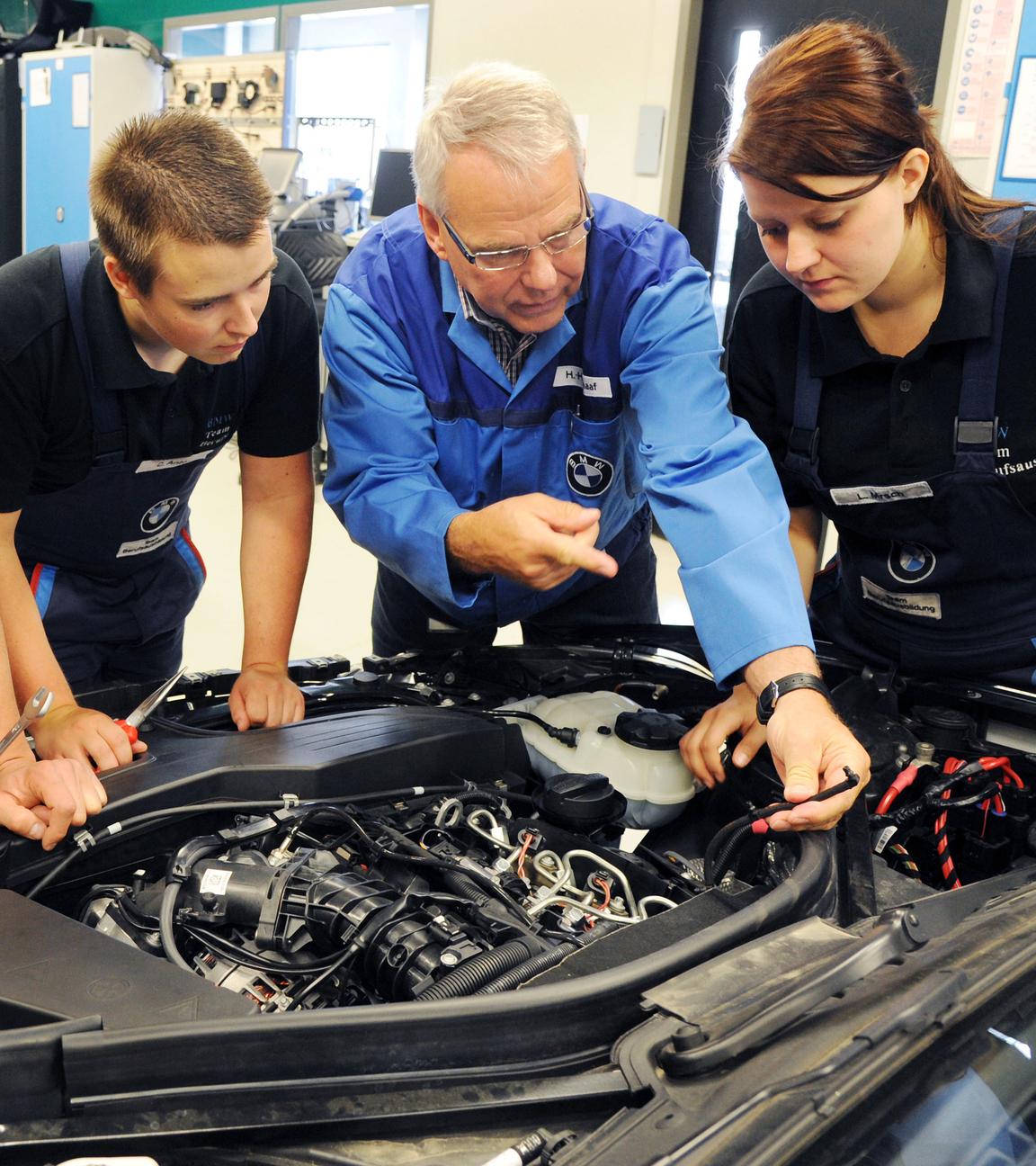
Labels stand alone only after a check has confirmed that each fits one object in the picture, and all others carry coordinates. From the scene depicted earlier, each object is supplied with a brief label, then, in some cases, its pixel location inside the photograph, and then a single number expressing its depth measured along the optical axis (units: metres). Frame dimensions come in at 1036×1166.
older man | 1.36
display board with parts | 7.16
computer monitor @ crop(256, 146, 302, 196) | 5.93
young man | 1.35
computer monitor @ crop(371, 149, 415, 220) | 5.58
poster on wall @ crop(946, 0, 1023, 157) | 3.68
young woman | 1.29
